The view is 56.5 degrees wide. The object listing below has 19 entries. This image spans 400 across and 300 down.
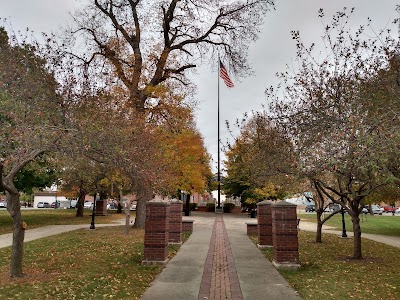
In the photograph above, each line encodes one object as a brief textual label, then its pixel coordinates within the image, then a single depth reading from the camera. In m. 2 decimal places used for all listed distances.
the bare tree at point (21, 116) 7.19
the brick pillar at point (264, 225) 14.19
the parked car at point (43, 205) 76.42
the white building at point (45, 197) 95.24
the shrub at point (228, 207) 51.69
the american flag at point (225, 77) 27.06
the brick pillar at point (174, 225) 15.03
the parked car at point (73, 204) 75.18
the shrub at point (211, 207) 54.38
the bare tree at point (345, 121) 5.78
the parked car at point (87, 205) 68.91
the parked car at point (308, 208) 65.78
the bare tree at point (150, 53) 20.50
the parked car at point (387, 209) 76.00
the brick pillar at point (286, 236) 10.20
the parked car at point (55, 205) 72.06
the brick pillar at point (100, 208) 40.12
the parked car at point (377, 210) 65.10
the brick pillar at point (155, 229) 10.47
